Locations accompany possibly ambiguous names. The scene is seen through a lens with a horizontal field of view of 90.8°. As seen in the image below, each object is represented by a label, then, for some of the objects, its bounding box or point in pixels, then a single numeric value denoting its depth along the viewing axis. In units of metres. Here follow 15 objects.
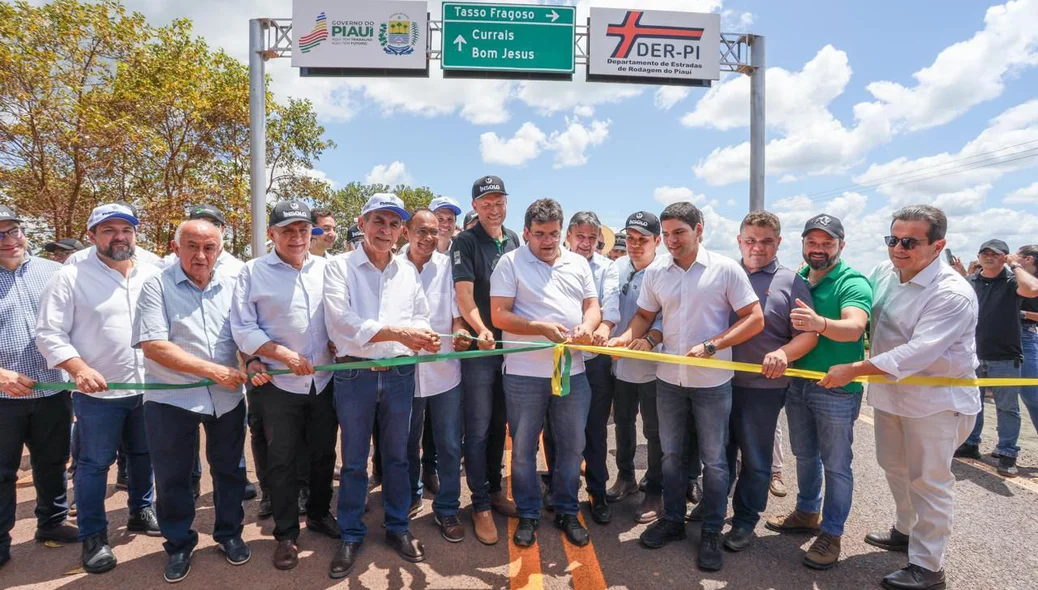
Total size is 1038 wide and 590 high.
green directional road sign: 10.31
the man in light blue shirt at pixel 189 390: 3.13
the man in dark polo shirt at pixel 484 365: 3.78
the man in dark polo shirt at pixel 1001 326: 5.27
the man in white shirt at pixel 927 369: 3.04
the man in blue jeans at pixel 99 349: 3.29
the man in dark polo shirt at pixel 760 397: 3.51
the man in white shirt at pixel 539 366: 3.56
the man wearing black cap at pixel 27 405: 3.38
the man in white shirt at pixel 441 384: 3.68
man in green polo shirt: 3.25
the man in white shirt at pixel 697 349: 3.39
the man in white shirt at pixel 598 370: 3.98
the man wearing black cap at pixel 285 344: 3.26
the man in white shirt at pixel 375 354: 3.27
